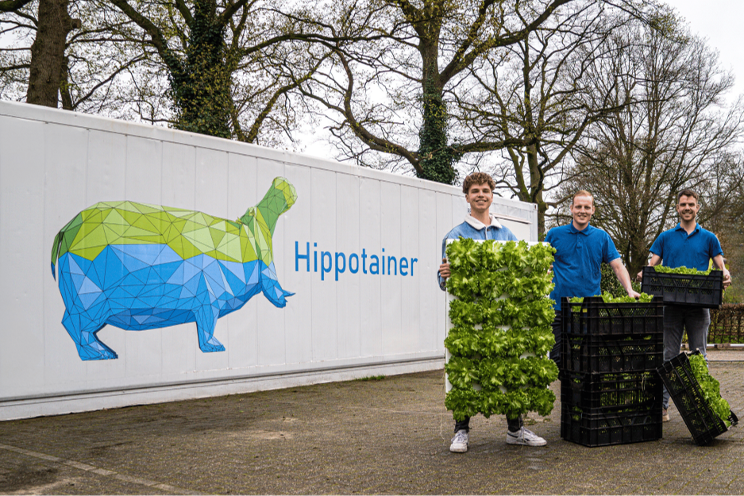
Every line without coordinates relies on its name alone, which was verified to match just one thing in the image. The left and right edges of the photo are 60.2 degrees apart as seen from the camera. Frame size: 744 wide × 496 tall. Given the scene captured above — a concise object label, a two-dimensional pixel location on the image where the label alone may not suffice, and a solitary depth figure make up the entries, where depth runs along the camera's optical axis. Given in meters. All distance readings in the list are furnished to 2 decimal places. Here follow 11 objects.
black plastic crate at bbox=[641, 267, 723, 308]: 5.16
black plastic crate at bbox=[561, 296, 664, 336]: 4.43
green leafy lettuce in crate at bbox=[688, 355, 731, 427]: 4.61
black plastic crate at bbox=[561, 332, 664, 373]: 4.43
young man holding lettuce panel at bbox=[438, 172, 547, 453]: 4.49
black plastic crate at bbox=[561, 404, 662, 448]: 4.41
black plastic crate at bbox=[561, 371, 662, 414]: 4.42
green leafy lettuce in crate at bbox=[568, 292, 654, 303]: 4.64
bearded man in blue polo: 5.41
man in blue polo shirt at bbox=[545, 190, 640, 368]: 5.03
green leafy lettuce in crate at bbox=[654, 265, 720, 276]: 5.18
